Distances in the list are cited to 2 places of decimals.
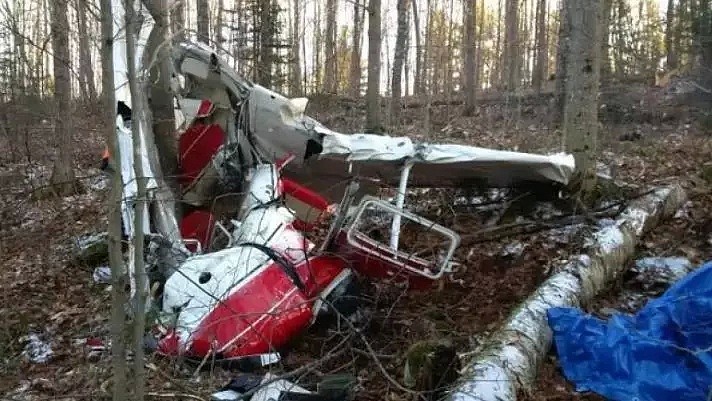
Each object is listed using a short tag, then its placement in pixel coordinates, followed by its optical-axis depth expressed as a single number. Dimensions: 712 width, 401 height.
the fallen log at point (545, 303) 3.81
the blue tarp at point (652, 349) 3.92
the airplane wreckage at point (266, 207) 4.98
